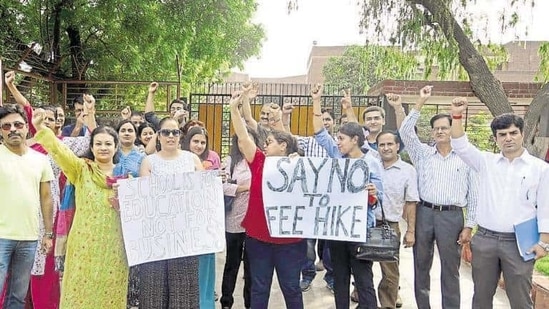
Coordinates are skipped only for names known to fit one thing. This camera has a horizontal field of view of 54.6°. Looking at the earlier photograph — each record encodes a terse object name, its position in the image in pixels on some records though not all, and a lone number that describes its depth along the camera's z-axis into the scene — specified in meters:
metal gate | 9.89
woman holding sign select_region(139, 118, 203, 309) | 3.61
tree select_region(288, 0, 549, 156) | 8.34
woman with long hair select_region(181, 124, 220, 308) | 4.12
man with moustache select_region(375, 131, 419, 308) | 4.23
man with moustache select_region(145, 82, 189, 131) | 5.12
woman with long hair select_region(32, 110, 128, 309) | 3.44
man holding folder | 3.40
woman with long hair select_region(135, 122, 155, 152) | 4.64
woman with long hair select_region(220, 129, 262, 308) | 4.36
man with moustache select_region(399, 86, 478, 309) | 4.02
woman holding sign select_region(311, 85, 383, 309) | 3.94
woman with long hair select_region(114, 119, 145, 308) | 3.76
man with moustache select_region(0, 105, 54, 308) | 3.46
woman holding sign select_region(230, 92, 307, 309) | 3.69
